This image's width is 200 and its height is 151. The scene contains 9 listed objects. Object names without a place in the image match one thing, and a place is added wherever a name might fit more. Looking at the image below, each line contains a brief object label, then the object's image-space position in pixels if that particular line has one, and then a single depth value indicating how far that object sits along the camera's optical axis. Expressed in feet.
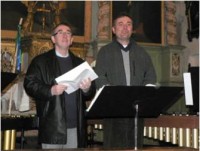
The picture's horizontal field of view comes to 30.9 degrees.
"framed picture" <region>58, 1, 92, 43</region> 30.99
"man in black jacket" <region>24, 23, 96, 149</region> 10.97
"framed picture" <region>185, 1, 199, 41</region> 29.58
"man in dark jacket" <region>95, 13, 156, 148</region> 11.51
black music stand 9.10
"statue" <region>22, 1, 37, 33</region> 29.30
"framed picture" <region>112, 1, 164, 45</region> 32.40
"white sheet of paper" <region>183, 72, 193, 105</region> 10.76
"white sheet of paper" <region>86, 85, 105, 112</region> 8.94
